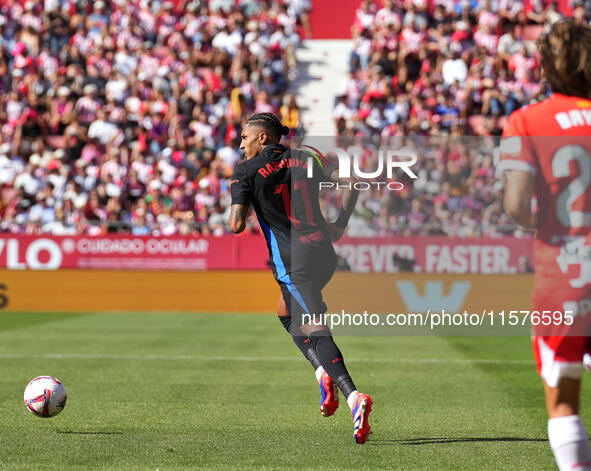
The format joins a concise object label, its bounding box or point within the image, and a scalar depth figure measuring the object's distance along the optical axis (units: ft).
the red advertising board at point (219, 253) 129.39
